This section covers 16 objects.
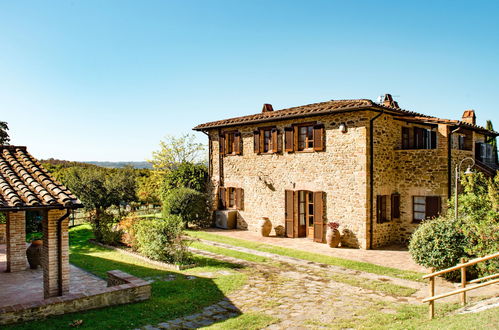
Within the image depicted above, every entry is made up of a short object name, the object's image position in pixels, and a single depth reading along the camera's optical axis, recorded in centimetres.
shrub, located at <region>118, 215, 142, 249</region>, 1384
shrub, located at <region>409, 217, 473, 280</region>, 939
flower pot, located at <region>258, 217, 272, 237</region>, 1658
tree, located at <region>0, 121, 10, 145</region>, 2243
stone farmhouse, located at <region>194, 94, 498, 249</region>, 1357
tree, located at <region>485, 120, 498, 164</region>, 2608
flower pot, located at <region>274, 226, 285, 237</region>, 1653
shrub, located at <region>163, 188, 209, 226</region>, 1880
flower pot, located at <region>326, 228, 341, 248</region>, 1388
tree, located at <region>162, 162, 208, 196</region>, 2033
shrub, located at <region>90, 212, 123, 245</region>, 1463
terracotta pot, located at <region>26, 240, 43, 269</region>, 1068
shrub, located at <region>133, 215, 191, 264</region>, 1155
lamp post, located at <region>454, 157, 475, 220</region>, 1094
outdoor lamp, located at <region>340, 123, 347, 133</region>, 1403
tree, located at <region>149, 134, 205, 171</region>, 2805
